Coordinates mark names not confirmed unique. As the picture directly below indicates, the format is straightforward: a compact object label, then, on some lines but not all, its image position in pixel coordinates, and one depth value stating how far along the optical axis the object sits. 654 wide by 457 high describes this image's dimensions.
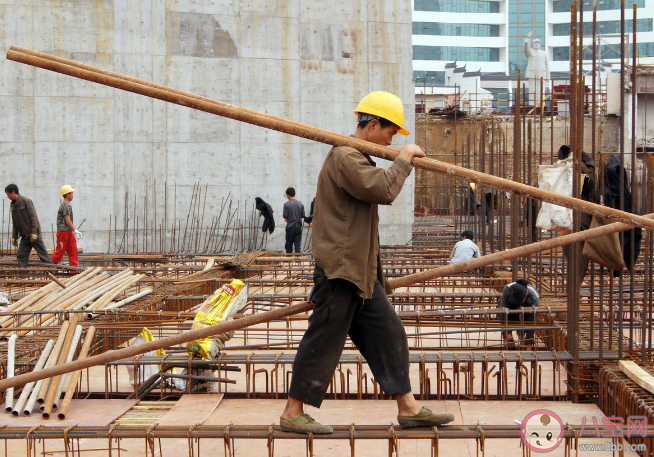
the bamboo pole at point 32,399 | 9.09
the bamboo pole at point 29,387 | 9.12
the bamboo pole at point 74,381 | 9.05
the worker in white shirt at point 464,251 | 18.42
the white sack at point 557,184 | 12.05
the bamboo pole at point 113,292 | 13.74
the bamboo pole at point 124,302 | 12.71
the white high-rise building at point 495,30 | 112.00
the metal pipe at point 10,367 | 9.29
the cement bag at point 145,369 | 10.58
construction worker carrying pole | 6.57
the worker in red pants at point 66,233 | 23.31
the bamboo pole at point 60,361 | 9.08
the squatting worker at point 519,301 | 12.38
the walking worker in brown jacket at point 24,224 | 22.41
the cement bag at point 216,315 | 10.24
